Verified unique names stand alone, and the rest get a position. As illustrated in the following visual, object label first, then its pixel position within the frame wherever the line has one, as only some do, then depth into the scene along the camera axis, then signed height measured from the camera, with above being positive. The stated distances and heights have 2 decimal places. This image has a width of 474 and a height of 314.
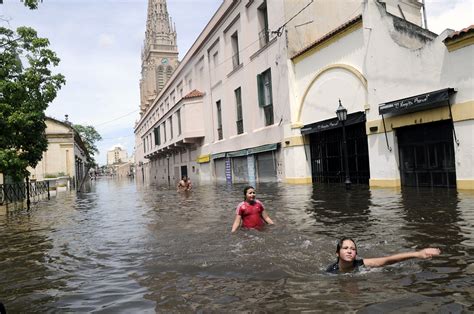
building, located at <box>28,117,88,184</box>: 44.22 +3.35
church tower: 94.75 +28.84
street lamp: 16.22 +1.94
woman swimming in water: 5.00 -1.15
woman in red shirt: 8.31 -0.82
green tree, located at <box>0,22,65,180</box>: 15.97 +3.74
